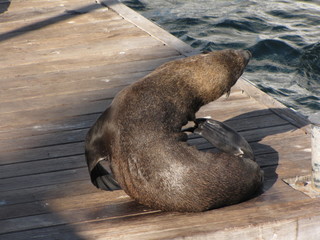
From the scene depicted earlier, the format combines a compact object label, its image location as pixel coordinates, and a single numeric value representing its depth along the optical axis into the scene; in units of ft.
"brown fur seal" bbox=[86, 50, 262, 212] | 24.61
